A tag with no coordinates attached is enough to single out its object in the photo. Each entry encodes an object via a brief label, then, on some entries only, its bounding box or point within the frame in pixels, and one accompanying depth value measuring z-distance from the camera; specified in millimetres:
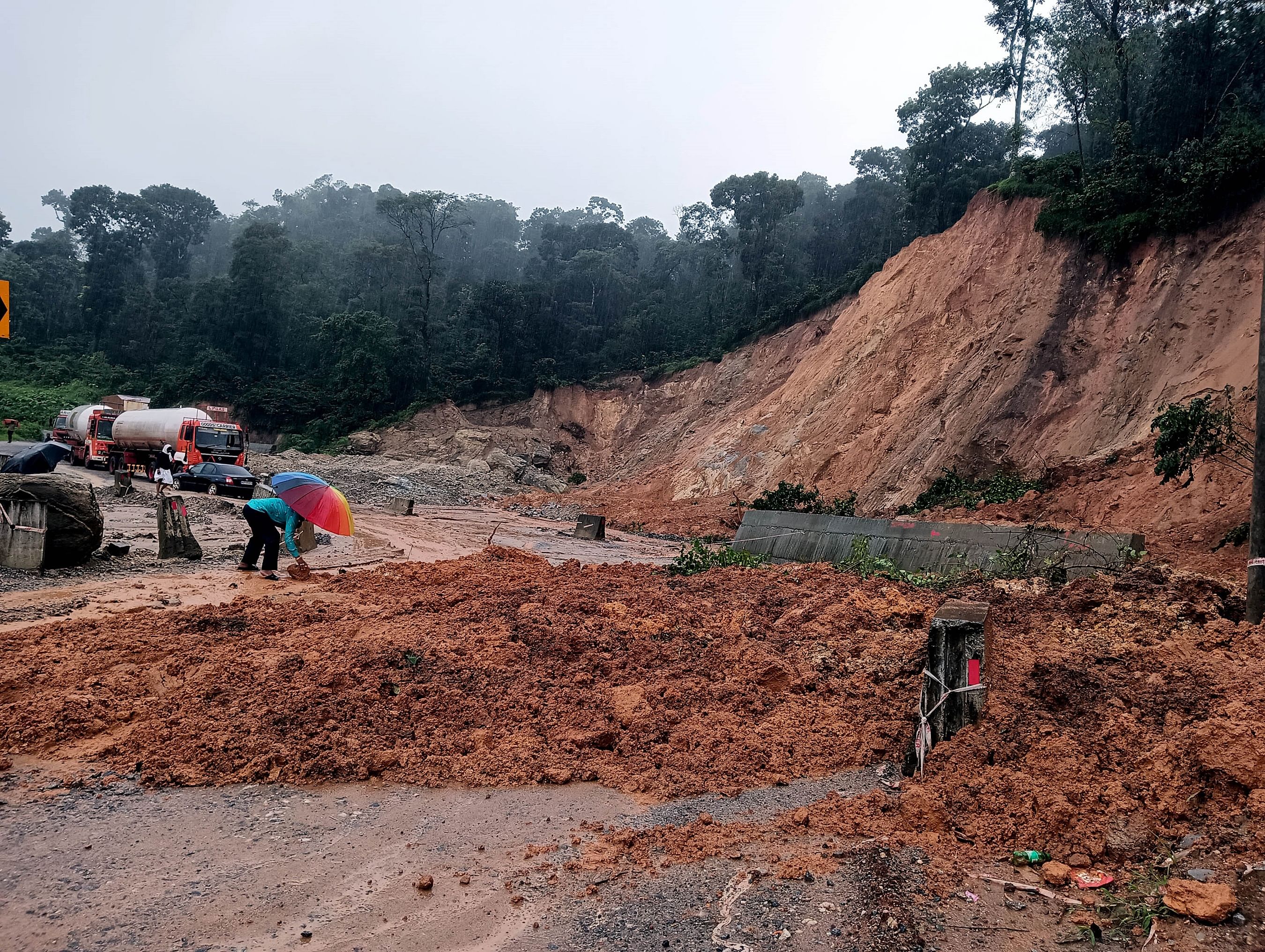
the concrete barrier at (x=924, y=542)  9609
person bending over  9469
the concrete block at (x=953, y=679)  4559
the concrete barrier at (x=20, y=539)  9094
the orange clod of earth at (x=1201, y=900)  2830
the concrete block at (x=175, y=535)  10828
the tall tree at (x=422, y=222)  44625
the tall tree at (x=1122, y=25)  21547
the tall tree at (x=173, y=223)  58219
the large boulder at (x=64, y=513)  9008
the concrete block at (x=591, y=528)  19750
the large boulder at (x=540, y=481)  33719
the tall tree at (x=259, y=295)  48219
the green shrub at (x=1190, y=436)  10258
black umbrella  13812
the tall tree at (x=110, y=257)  52000
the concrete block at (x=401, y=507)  21828
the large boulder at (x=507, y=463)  33938
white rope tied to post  4539
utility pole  6105
